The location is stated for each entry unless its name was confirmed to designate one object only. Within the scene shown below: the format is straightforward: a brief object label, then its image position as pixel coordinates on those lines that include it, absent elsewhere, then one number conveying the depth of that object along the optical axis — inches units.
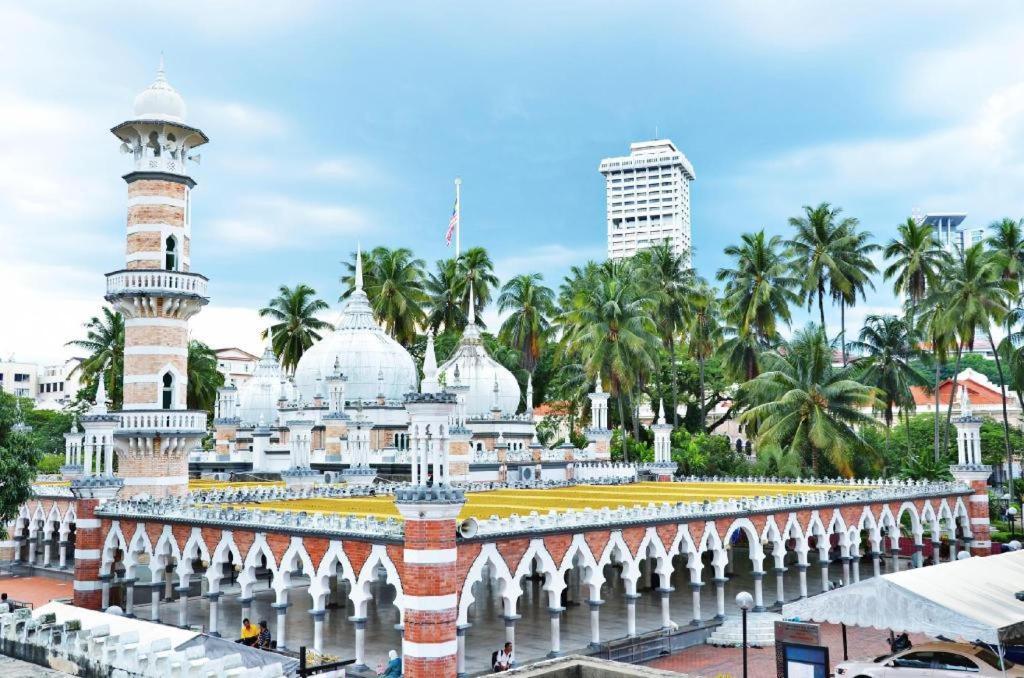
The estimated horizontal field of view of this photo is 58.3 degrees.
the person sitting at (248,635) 1023.6
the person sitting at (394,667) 910.8
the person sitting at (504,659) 948.6
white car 732.7
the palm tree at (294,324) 3070.9
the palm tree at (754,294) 2438.5
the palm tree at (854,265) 2343.8
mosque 959.0
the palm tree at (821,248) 2336.4
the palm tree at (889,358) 2406.5
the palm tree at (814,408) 1966.0
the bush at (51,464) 2529.5
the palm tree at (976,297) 2032.5
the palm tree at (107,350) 2711.6
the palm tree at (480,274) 3196.4
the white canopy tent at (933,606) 689.6
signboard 716.7
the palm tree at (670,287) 2605.8
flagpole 2617.4
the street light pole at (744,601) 808.3
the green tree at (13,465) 1279.5
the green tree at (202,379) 2805.1
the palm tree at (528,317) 3075.8
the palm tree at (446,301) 3260.3
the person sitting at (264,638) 1025.8
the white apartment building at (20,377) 5738.2
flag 2645.2
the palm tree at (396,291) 3036.4
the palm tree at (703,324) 2662.4
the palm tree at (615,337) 2303.2
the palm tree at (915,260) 2274.9
